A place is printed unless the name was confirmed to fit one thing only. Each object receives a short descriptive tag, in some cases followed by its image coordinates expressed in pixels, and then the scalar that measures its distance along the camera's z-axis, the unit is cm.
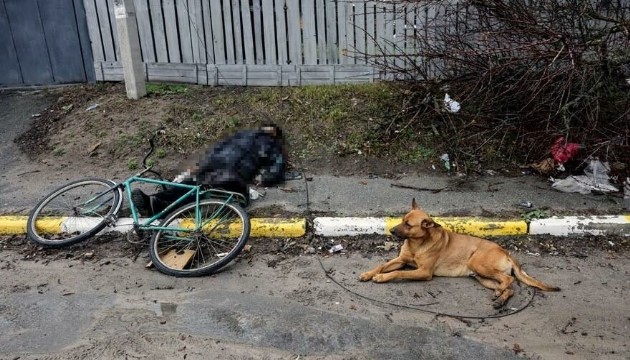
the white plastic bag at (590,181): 576
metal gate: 848
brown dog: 430
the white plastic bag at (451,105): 671
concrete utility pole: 732
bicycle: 476
